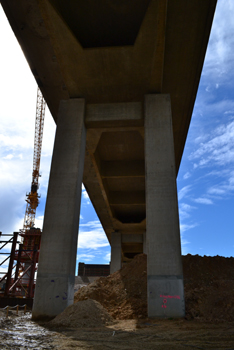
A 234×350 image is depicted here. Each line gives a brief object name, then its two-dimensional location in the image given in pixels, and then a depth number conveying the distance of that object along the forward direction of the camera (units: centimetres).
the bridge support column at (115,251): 3853
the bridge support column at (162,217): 1253
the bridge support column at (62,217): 1320
